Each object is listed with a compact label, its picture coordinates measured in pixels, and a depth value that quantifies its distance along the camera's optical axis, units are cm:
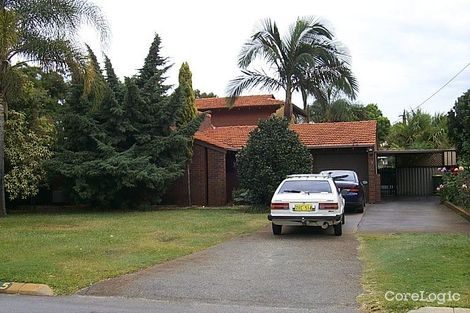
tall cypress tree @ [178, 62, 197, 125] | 2441
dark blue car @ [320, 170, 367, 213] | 1880
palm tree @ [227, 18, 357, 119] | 2530
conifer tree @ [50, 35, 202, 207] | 2072
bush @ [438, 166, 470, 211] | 1727
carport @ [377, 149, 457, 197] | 2986
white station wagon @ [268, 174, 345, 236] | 1262
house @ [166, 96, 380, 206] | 2394
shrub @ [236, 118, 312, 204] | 1944
